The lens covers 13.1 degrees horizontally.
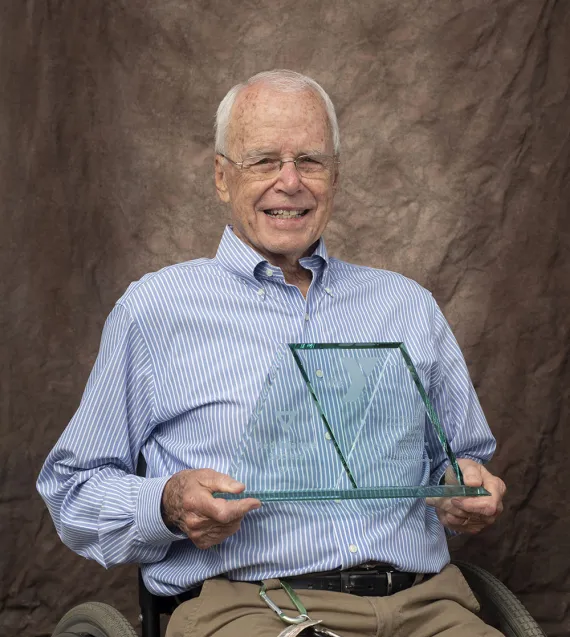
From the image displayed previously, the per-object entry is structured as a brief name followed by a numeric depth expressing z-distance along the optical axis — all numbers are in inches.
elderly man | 110.9
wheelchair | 113.7
